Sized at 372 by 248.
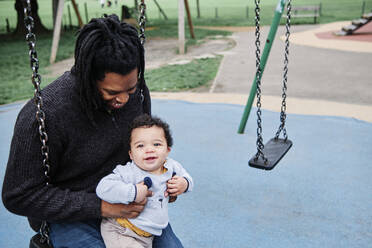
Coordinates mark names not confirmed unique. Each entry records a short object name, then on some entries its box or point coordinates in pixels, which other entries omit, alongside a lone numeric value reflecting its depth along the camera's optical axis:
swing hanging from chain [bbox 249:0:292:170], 2.74
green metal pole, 3.77
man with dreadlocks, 1.40
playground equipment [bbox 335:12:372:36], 12.66
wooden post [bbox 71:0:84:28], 12.21
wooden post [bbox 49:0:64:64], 8.98
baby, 1.60
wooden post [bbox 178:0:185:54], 9.42
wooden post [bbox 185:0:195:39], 11.80
